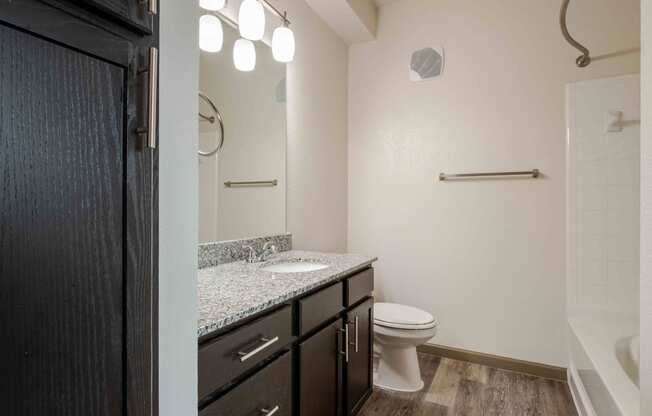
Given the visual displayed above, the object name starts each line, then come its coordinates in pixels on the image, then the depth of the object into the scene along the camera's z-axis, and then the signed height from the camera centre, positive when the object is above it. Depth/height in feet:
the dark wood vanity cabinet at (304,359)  2.88 -1.65
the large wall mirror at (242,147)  5.35 +1.05
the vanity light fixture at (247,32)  5.18 +2.90
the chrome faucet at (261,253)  5.70 -0.79
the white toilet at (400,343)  6.38 -2.59
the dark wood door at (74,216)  1.39 -0.04
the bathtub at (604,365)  4.24 -2.26
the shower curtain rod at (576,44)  6.24 +3.10
